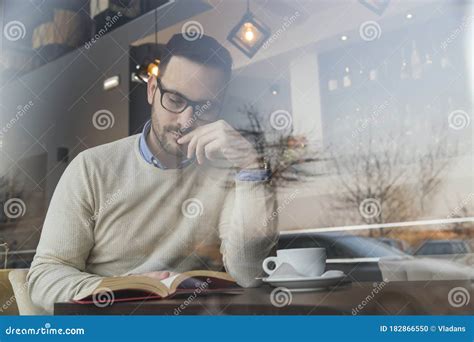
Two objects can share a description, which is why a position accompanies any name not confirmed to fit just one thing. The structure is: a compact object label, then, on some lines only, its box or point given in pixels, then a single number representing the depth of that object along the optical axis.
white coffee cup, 1.52
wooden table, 1.50
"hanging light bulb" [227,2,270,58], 1.70
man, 1.70
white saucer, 1.49
